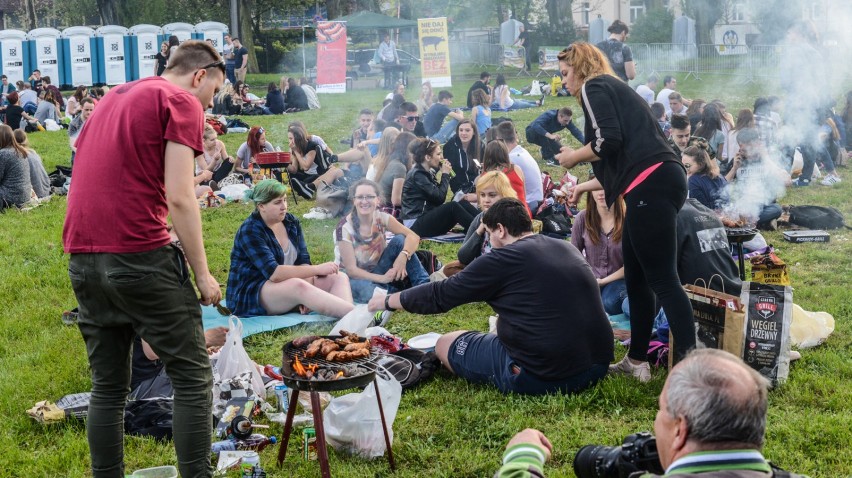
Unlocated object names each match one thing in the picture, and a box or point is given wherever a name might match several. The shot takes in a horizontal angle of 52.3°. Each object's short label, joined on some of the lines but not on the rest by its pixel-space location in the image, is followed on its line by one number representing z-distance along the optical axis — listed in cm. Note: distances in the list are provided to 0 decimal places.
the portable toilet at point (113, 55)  3020
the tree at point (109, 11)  4112
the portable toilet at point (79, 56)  3039
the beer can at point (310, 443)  449
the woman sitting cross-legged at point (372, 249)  783
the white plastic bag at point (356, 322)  542
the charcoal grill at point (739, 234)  661
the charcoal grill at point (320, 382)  398
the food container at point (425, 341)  620
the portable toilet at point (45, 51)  3014
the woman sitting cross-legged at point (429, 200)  998
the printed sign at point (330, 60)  2373
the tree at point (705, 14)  3338
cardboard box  949
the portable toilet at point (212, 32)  2944
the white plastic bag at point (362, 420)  445
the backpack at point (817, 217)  1012
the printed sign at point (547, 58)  2970
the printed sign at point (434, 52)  2253
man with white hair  217
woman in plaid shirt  691
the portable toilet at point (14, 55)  2978
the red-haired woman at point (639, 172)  477
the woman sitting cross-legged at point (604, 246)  704
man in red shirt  338
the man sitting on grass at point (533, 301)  488
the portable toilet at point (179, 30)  3025
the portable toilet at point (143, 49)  3006
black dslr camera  258
